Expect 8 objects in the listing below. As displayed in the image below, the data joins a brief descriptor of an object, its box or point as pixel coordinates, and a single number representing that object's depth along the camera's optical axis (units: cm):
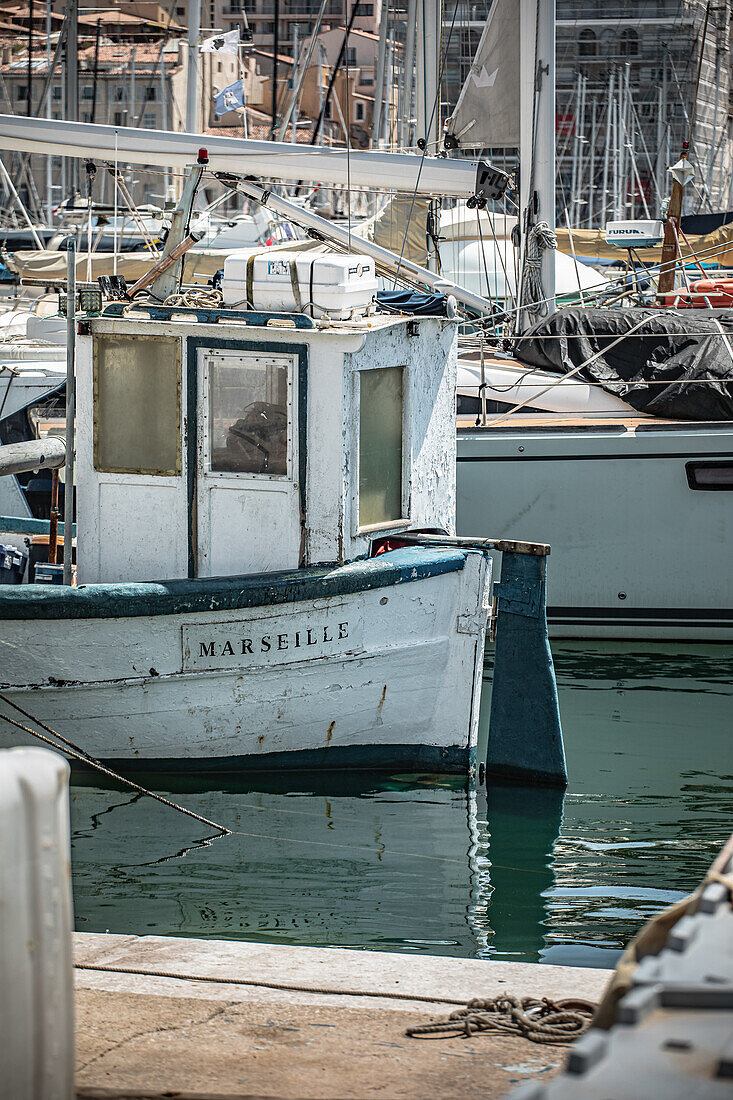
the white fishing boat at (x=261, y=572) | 1525
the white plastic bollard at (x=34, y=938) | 532
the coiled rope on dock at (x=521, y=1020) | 733
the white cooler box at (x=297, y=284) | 1585
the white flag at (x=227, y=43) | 4503
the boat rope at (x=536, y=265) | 2492
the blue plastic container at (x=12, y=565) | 1777
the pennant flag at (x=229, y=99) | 4387
